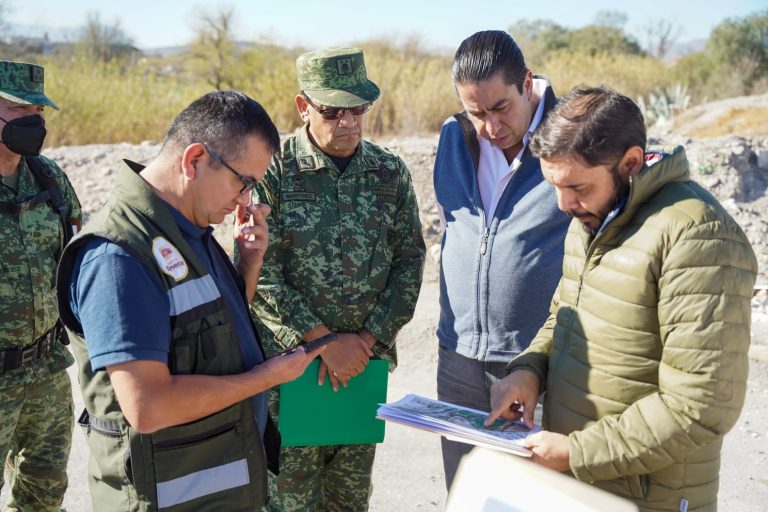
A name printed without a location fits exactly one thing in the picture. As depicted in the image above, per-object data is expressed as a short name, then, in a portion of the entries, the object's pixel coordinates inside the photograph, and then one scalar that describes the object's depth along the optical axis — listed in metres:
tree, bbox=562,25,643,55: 37.56
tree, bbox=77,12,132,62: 38.00
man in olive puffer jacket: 1.81
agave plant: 16.55
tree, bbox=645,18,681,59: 47.95
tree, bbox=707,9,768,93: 21.84
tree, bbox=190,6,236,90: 22.42
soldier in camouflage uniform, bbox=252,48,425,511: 3.11
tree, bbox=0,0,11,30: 18.17
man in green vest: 1.84
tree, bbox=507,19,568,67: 34.66
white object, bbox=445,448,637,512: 1.37
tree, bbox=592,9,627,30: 56.83
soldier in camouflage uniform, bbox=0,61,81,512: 3.28
